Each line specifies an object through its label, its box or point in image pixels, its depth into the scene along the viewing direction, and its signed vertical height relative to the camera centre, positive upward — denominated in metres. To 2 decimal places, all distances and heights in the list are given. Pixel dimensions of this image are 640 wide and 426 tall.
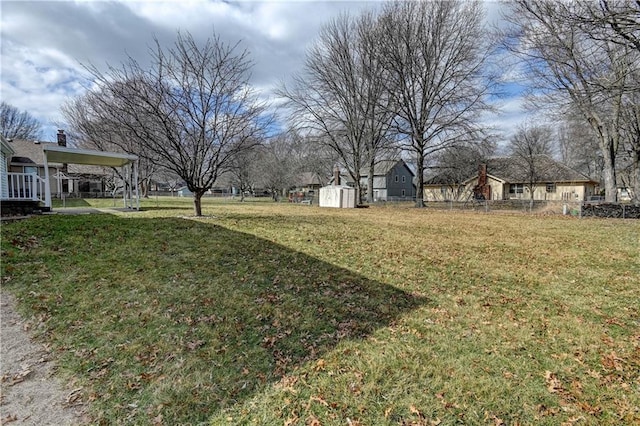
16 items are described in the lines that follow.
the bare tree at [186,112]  10.36 +3.08
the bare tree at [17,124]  35.47 +9.08
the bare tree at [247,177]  40.72 +2.91
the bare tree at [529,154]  31.45 +4.45
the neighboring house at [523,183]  31.52 +1.47
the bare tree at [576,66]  12.47 +6.40
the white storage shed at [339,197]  25.05 +0.09
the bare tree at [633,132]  18.83 +4.46
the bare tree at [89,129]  17.04 +4.58
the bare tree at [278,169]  41.66 +4.03
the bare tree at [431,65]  22.19 +9.64
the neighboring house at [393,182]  44.53 +2.40
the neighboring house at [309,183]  53.24 +2.63
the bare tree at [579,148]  24.67 +5.16
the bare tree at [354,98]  23.98 +7.96
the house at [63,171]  23.58 +2.61
